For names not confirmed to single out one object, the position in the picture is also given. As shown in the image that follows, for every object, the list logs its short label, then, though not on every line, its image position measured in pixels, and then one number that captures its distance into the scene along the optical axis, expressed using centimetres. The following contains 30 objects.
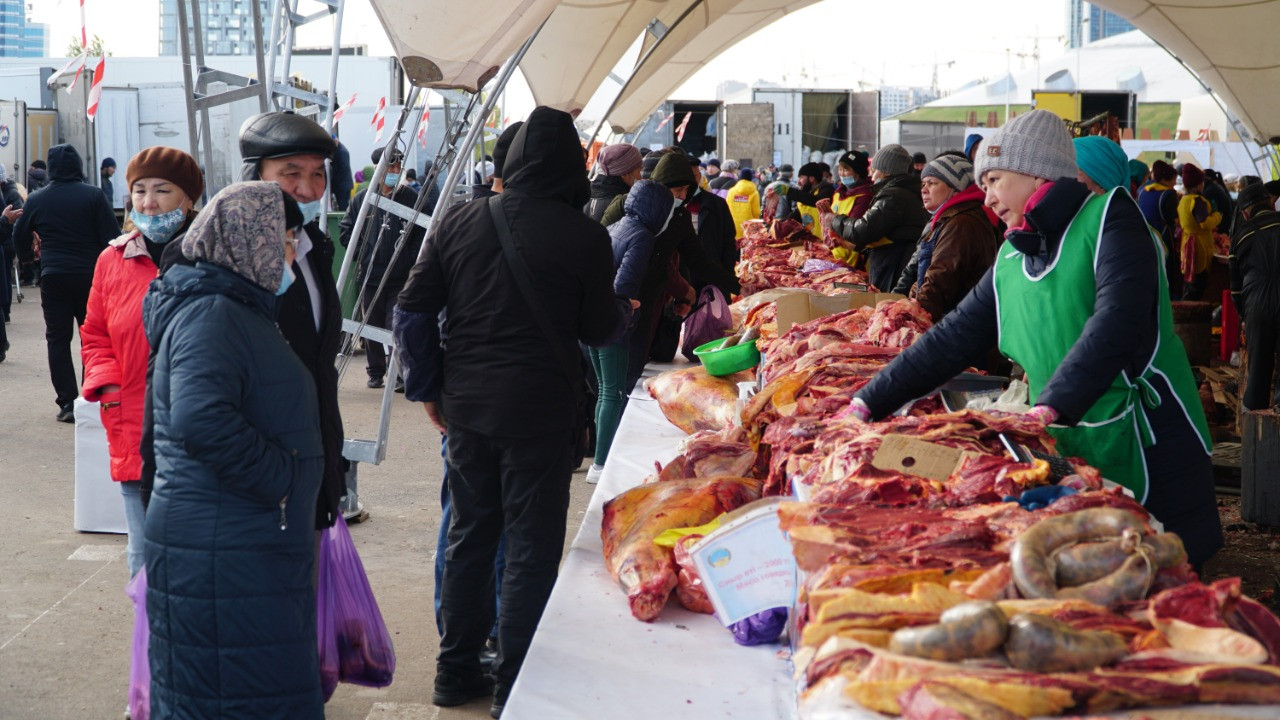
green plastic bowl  575
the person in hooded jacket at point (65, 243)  834
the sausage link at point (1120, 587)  203
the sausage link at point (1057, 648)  181
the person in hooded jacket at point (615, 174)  711
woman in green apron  288
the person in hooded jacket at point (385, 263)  841
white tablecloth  283
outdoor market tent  969
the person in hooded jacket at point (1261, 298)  815
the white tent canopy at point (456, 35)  539
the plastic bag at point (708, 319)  743
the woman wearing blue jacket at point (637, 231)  621
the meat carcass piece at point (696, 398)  539
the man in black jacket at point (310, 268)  332
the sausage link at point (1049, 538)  205
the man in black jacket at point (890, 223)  749
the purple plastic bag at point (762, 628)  315
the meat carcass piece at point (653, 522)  337
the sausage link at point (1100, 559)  208
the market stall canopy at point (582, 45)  935
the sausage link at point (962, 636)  186
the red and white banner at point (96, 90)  692
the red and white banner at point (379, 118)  1106
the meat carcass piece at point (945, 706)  171
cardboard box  579
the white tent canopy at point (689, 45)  1134
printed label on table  304
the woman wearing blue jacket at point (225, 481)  274
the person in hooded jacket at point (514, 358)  367
